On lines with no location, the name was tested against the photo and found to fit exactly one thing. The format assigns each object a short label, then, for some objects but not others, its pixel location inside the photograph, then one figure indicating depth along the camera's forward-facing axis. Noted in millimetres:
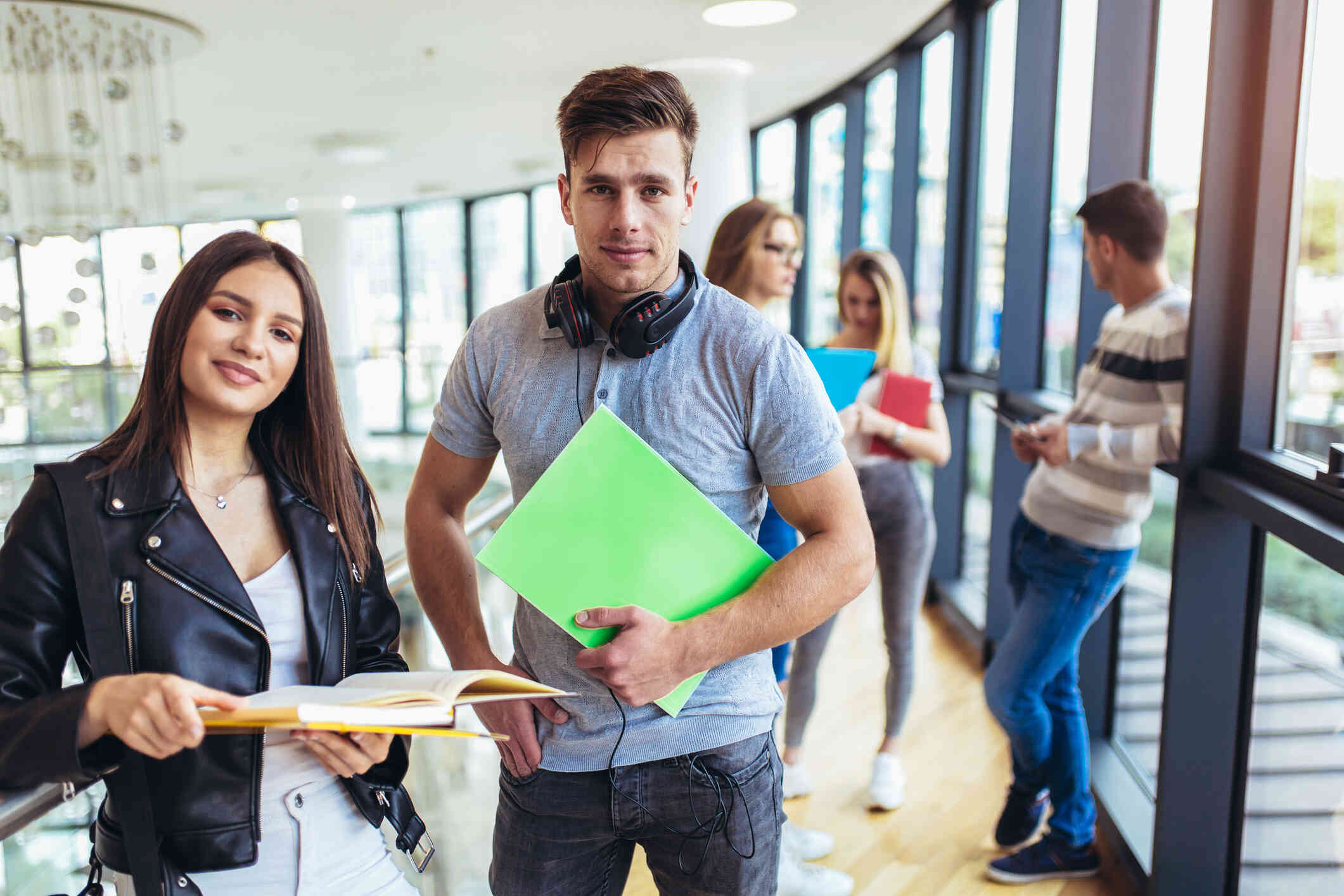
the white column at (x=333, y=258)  11883
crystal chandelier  5227
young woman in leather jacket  1052
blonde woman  2984
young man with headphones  1226
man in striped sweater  2367
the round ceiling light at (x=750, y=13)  4672
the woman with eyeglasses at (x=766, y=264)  2553
